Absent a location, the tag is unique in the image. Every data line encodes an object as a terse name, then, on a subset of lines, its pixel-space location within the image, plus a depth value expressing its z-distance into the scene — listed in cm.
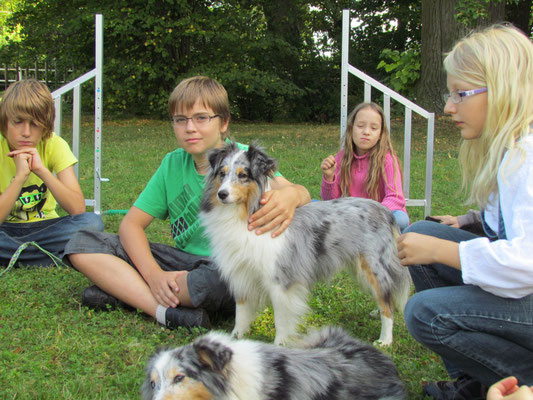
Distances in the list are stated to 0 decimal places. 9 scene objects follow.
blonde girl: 191
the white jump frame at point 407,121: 551
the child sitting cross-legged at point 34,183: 412
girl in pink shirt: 461
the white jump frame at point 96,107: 574
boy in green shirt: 338
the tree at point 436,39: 1273
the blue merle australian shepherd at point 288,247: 308
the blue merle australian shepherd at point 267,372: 199
